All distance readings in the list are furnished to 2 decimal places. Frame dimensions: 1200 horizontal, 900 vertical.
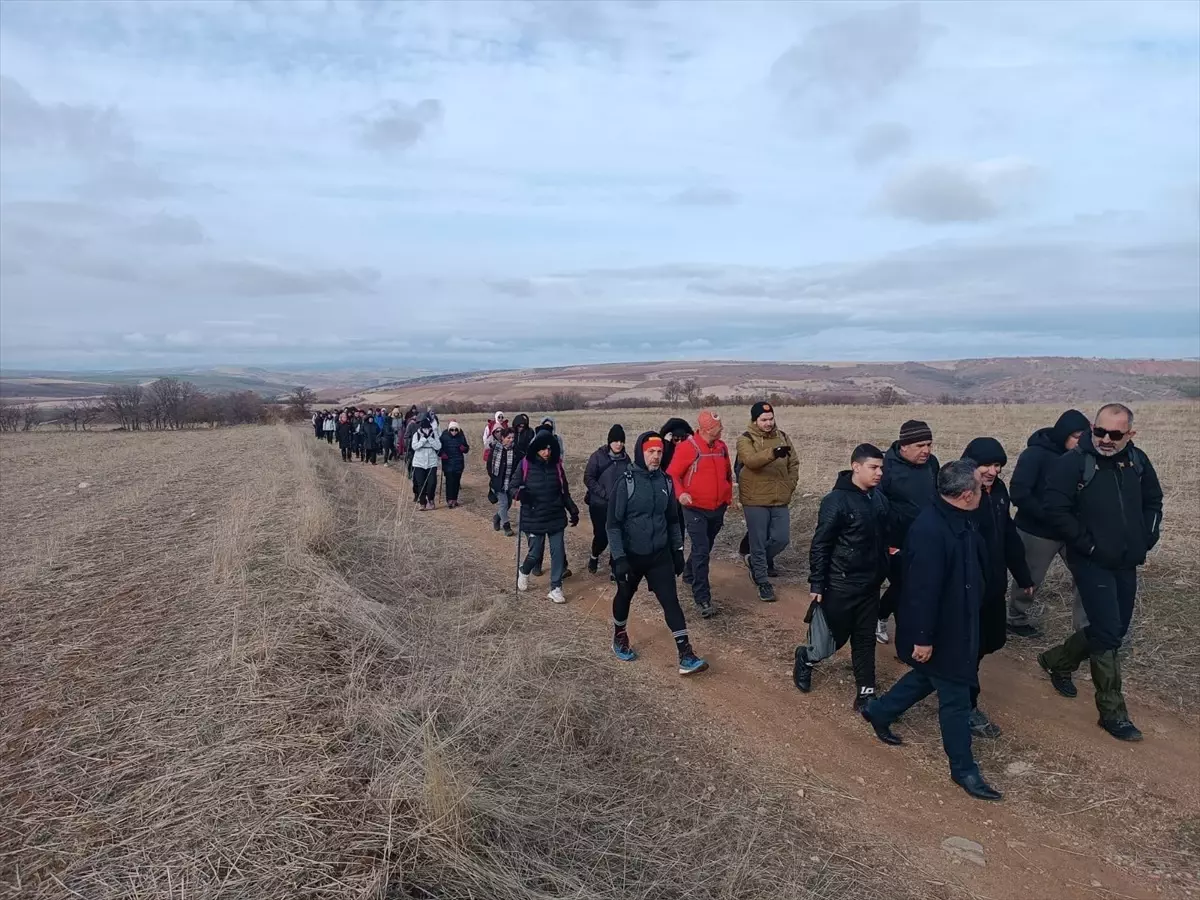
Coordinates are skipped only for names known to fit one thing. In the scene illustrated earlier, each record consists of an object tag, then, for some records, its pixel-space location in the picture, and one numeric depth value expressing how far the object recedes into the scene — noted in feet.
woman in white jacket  43.65
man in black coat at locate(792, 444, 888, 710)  16.38
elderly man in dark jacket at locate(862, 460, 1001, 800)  13.53
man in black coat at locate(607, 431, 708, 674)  18.67
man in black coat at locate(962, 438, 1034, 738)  15.52
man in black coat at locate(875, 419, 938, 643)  17.79
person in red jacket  23.39
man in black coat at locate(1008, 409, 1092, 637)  19.24
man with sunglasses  15.20
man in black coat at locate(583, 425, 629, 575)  23.98
